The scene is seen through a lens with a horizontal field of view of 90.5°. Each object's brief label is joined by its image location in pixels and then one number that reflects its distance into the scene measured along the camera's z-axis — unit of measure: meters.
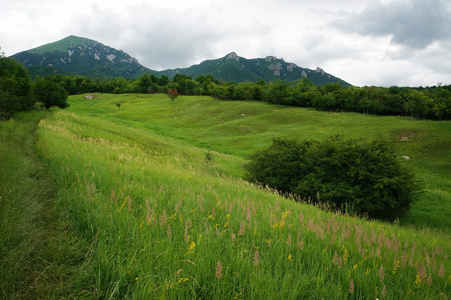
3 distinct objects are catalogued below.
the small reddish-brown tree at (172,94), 89.51
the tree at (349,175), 12.25
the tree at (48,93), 42.28
